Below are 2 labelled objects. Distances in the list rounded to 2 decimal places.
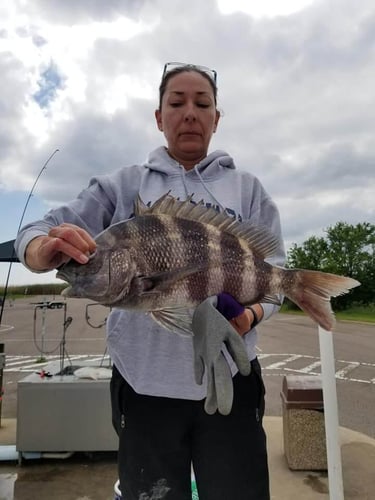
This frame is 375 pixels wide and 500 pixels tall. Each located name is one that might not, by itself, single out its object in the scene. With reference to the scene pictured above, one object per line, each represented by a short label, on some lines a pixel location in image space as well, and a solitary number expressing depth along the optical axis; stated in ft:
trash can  15.42
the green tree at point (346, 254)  137.80
